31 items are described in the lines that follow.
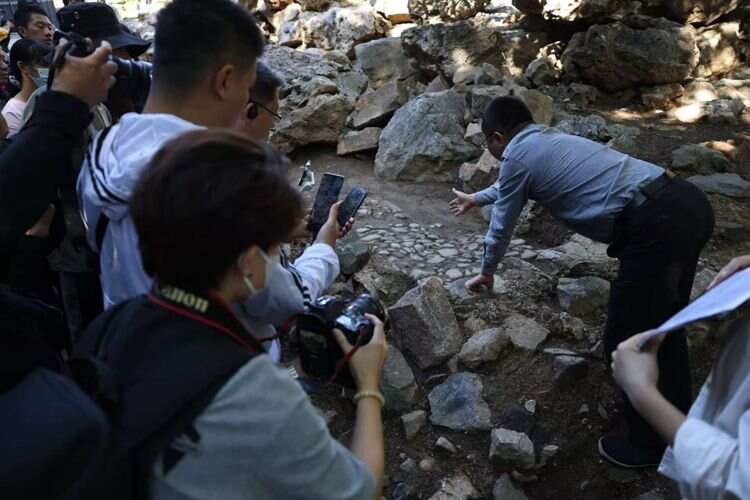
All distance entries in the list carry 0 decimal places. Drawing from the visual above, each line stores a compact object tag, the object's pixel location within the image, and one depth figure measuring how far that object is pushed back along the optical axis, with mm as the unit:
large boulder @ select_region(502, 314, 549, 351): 3363
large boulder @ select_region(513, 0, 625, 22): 7328
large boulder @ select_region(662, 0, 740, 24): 7363
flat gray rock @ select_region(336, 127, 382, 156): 6238
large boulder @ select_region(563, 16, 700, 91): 6746
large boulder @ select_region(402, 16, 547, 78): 7133
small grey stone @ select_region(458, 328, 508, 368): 3297
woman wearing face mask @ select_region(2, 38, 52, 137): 3447
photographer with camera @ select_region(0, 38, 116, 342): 1756
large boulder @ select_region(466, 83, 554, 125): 5891
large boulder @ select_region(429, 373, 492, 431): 3062
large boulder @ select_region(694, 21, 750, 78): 7371
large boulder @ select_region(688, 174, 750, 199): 4535
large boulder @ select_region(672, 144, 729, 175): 5016
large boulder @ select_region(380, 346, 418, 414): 3188
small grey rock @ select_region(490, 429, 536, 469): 2852
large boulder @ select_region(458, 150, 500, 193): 5047
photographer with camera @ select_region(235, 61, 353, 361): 1469
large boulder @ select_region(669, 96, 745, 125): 6145
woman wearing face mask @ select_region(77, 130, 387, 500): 925
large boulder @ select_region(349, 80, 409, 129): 6531
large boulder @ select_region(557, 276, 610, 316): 3551
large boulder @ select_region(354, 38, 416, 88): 8977
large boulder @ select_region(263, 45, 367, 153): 6398
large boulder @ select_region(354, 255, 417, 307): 3758
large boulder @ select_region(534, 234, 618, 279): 3779
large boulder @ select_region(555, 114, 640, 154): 5398
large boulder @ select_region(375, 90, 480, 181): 5617
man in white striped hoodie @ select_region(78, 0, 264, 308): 1461
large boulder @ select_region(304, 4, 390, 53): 11641
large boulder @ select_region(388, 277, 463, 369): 3344
